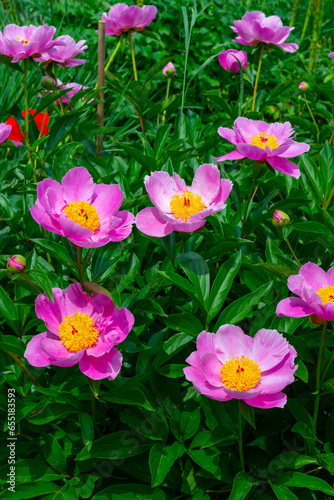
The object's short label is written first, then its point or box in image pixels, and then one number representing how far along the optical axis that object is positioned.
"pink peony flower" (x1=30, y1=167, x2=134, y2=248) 0.85
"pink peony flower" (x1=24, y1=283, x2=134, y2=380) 0.84
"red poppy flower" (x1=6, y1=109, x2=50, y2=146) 1.72
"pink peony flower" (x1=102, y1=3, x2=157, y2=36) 1.56
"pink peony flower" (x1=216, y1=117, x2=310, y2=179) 1.05
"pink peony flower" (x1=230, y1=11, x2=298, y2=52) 1.54
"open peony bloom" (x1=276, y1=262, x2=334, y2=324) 0.84
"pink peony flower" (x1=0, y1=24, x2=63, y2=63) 1.28
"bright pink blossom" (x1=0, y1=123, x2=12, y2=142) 1.21
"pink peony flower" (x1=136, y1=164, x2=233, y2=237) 0.93
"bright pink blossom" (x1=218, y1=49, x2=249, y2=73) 1.75
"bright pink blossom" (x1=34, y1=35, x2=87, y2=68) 1.44
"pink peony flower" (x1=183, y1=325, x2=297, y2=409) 0.81
